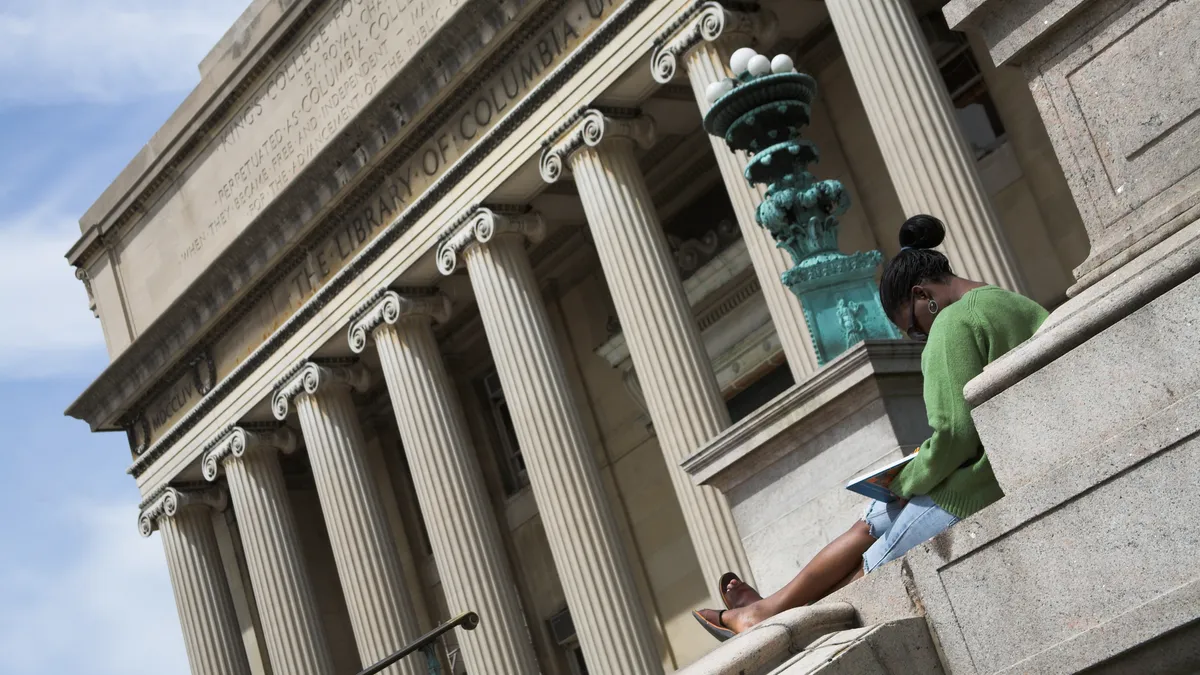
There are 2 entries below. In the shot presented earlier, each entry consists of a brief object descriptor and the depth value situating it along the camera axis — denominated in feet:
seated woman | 15.98
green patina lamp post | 27.50
